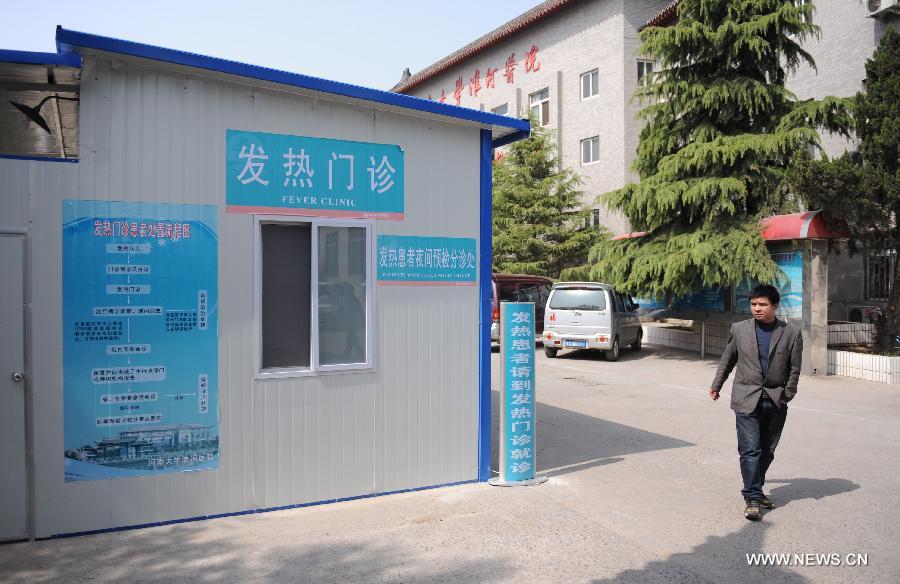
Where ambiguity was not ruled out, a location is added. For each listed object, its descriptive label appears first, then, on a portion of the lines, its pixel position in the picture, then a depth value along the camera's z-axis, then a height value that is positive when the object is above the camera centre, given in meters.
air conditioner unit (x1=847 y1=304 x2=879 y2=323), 19.39 -0.68
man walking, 5.93 -0.78
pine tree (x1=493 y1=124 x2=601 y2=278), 24.67 +2.41
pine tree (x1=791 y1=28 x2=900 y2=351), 13.34 +2.04
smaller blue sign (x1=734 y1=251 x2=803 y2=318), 14.40 +0.02
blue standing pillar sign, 6.66 -0.89
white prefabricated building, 5.14 +0.02
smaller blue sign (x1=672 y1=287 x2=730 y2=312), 17.00 -0.29
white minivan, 16.77 -0.68
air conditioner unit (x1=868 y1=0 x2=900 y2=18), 20.20 +7.57
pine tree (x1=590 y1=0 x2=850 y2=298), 15.61 +3.18
